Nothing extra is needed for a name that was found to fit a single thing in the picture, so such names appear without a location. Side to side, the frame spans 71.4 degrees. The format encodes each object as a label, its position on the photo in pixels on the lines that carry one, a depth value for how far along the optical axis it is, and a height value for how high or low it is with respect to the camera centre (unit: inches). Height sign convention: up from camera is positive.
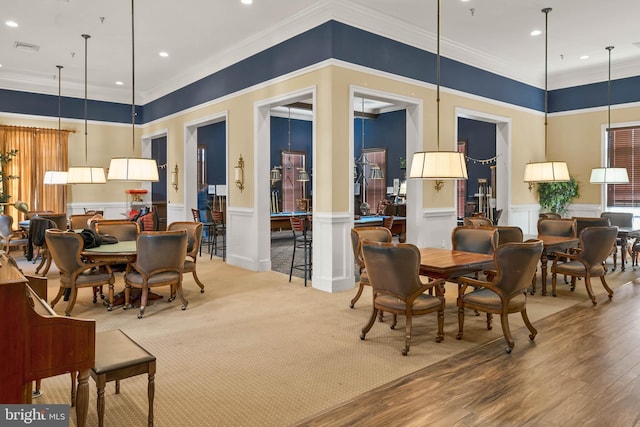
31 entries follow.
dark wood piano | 72.9 -24.2
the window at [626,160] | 343.9 +34.3
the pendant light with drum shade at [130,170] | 187.5 +14.9
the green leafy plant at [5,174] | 353.5 +25.1
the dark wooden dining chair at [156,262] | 181.8 -23.9
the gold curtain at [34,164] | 373.1 +35.8
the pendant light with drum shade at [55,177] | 309.3 +19.5
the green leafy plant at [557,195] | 366.9 +7.8
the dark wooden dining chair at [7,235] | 296.7 -20.0
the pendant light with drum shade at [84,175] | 241.9 +16.2
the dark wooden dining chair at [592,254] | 202.5 -23.3
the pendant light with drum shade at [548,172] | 227.9 +16.6
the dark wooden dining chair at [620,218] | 304.0 -9.7
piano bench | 88.7 -32.5
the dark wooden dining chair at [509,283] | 142.5 -26.2
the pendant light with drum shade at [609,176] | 304.7 +19.8
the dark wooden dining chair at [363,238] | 188.1 -14.9
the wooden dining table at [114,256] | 186.2 -21.5
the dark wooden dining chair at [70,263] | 178.9 -24.0
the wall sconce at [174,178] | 378.6 +23.1
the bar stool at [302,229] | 246.3 -14.2
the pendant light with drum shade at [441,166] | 156.4 +13.6
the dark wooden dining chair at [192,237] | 222.5 -16.7
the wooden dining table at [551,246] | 214.5 -20.9
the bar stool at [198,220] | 341.4 -12.0
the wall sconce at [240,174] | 298.0 +20.6
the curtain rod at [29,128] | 369.6 +66.1
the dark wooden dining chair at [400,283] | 139.9 -25.7
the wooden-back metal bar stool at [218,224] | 331.3 -14.4
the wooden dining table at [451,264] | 151.7 -20.9
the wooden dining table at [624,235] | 271.3 -19.0
